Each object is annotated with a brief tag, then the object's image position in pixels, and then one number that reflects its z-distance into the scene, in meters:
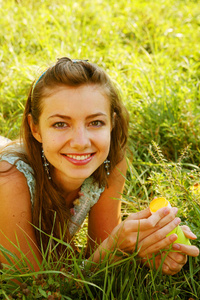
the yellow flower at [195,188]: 1.17
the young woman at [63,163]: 1.04
